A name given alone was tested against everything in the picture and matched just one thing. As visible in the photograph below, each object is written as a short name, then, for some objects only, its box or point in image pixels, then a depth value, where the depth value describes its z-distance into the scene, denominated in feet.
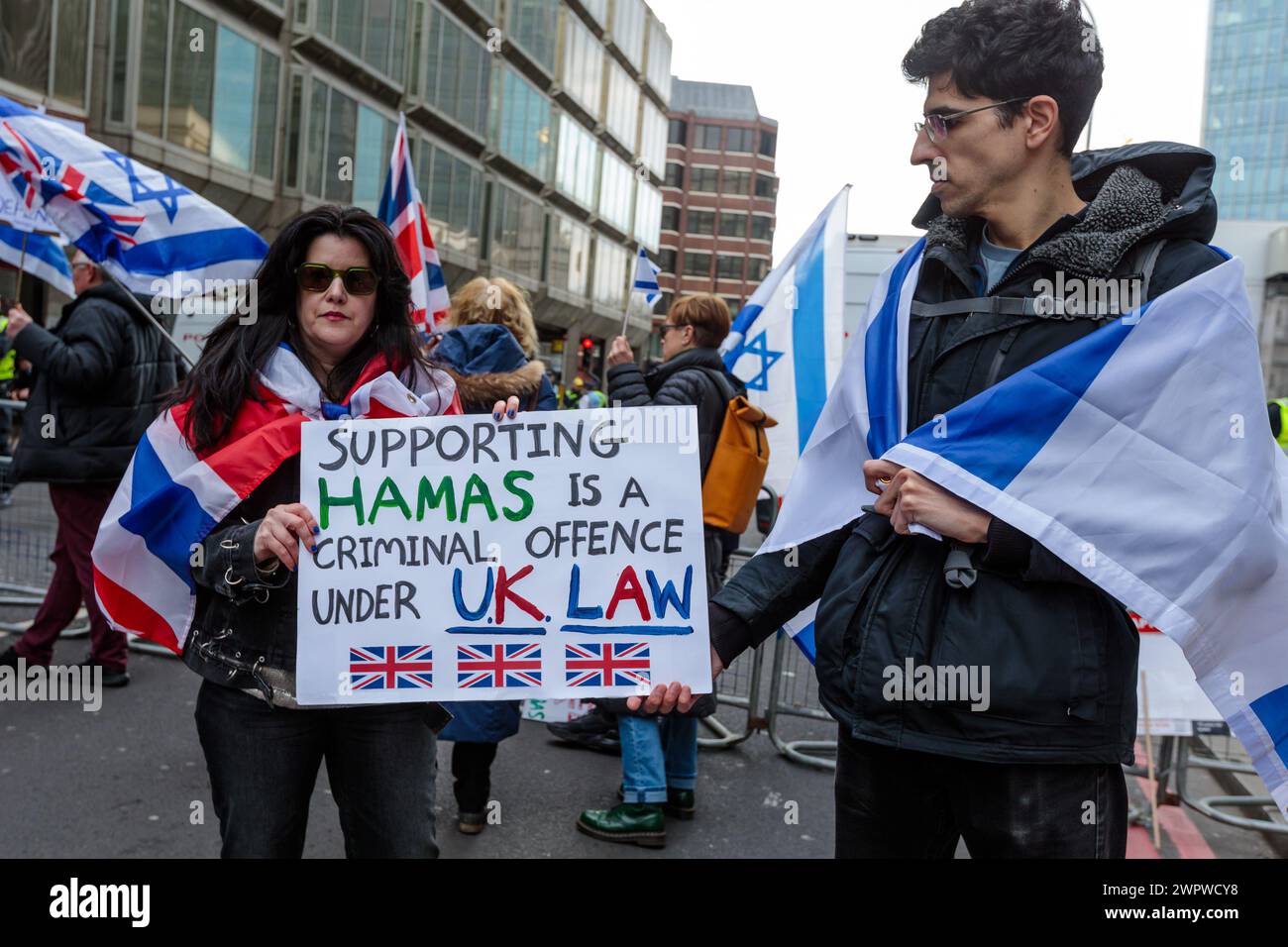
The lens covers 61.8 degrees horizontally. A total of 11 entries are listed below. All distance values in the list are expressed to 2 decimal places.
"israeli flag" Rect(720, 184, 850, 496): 18.30
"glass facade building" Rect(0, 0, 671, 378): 60.13
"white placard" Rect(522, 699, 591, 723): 14.99
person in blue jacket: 12.69
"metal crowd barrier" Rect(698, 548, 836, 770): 18.75
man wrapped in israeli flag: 5.80
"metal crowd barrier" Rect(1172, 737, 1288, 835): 16.10
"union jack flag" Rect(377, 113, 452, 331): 20.18
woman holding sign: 7.87
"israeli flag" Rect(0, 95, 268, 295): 15.60
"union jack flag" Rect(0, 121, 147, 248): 15.57
